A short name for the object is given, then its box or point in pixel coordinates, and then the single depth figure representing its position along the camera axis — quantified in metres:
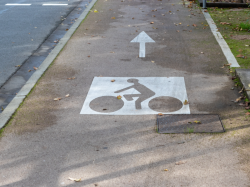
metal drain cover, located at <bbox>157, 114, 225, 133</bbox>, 4.76
